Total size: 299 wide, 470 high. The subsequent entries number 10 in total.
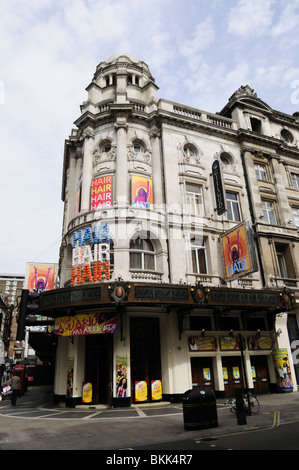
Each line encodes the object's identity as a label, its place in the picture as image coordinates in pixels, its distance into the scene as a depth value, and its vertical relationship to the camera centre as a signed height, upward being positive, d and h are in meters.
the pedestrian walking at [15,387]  18.77 -0.70
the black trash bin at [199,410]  10.50 -1.35
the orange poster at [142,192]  21.60 +11.54
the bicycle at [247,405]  12.97 -1.55
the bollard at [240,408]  10.81 -1.36
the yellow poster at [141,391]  17.87 -1.11
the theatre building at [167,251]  18.09 +7.42
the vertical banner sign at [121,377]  17.06 -0.34
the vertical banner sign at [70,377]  18.05 -0.24
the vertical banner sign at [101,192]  21.49 +11.55
